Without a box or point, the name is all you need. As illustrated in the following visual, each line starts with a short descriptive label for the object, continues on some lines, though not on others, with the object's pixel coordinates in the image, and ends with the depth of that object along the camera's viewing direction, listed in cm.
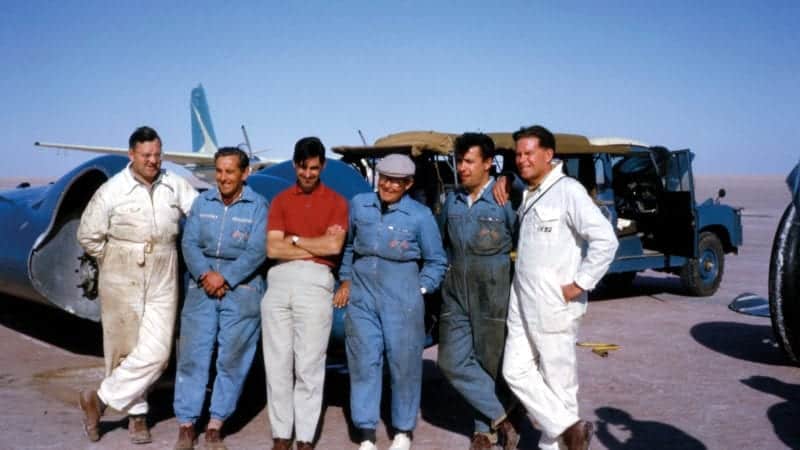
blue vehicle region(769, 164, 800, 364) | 584
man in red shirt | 398
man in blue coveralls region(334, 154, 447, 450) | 401
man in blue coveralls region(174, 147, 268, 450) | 413
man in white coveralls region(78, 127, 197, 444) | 431
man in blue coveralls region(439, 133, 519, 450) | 407
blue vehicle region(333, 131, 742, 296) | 974
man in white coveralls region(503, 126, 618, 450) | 367
